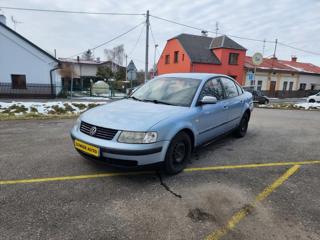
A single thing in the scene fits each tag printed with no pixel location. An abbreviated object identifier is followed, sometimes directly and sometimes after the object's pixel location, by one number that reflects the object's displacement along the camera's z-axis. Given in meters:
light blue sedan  3.16
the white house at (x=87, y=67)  42.38
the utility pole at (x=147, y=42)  17.84
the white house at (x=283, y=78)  31.27
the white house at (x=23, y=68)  18.20
